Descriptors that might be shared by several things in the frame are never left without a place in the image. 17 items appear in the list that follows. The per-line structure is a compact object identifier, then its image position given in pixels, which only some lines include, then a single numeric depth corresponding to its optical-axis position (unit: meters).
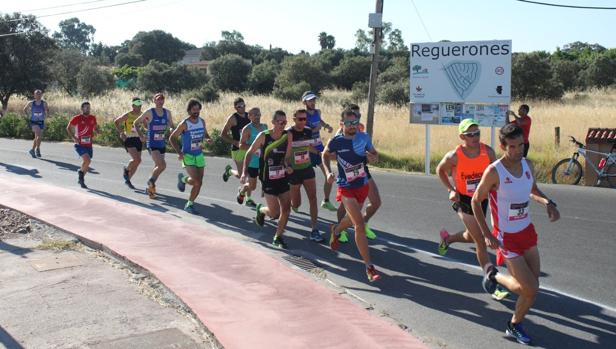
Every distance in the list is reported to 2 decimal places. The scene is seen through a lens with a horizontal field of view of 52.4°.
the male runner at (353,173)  6.44
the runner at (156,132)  11.30
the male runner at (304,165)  8.22
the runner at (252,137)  9.57
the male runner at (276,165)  7.93
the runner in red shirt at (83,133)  13.03
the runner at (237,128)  10.28
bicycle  13.76
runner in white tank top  4.88
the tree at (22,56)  43.03
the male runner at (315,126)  9.81
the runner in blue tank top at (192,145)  9.98
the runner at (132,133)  12.12
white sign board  15.73
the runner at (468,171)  6.11
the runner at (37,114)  18.59
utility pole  18.09
